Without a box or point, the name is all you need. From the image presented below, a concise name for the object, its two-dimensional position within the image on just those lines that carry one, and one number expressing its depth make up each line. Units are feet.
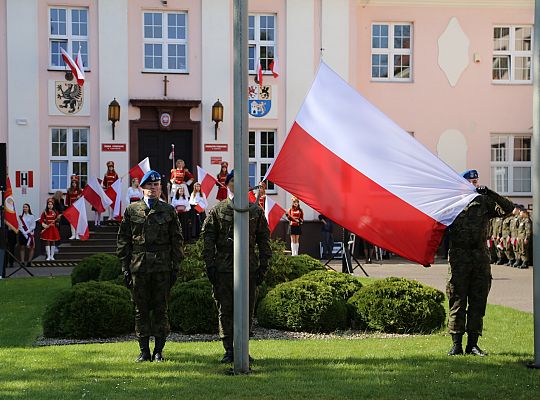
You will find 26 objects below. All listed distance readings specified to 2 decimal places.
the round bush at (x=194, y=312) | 39.52
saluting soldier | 32.32
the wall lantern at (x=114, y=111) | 91.61
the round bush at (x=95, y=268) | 55.11
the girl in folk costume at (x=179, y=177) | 82.69
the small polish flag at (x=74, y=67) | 86.99
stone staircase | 83.87
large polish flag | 30.45
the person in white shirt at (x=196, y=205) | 83.61
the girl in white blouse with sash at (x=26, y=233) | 84.02
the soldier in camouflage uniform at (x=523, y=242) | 86.12
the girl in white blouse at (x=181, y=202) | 82.79
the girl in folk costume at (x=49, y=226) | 83.20
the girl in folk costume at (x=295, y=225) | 86.93
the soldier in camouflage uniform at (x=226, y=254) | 31.17
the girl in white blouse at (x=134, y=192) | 82.69
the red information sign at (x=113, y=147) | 92.63
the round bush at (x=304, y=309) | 40.09
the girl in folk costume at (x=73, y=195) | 87.74
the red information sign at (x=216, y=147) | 94.27
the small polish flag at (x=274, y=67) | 94.61
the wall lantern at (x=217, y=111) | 93.34
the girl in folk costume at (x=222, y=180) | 85.43
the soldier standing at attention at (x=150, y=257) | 31.58
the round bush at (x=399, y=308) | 39.99
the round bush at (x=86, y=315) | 38.32
